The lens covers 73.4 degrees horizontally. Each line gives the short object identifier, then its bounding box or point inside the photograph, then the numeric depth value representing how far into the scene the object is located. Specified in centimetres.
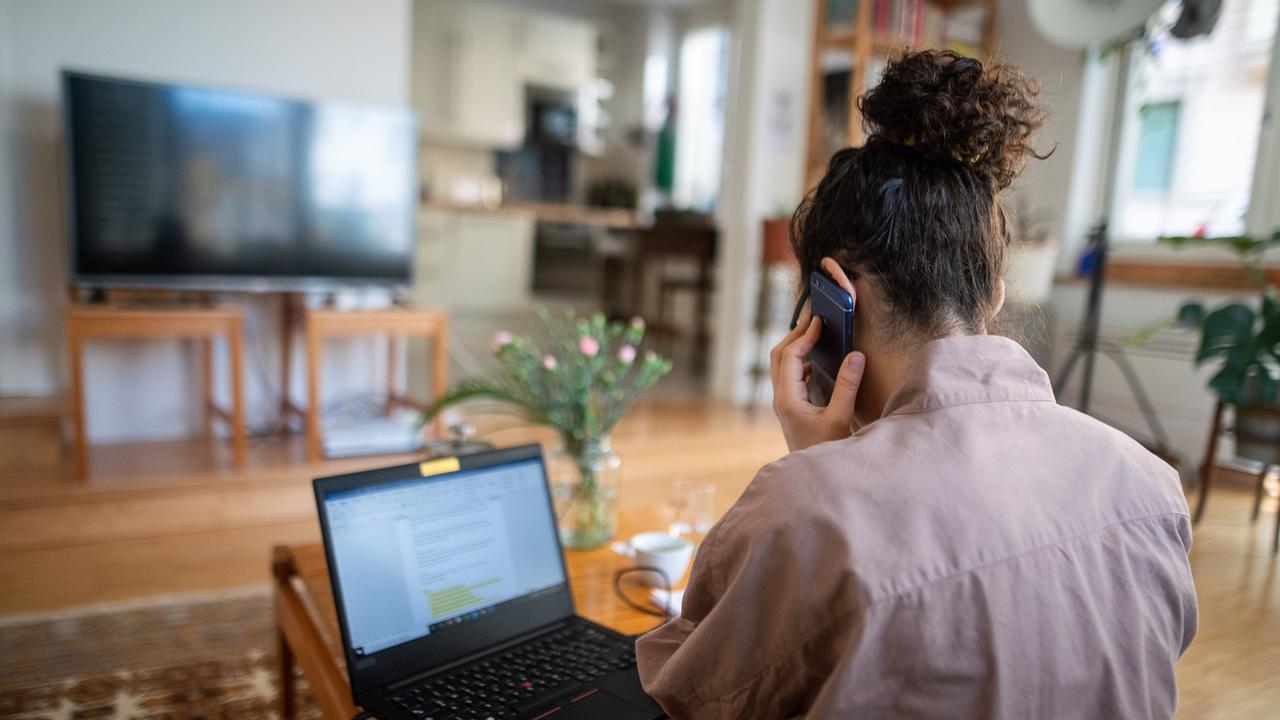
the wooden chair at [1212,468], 277
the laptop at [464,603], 92
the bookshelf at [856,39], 401
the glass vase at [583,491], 149
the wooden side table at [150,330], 248
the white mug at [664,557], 133
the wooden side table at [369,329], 288
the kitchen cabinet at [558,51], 670
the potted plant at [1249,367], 266
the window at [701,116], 639
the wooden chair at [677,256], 498
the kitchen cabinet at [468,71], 636
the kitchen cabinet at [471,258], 627
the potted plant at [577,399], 145
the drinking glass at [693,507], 160
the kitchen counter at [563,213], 620
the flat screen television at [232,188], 271
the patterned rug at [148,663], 168
